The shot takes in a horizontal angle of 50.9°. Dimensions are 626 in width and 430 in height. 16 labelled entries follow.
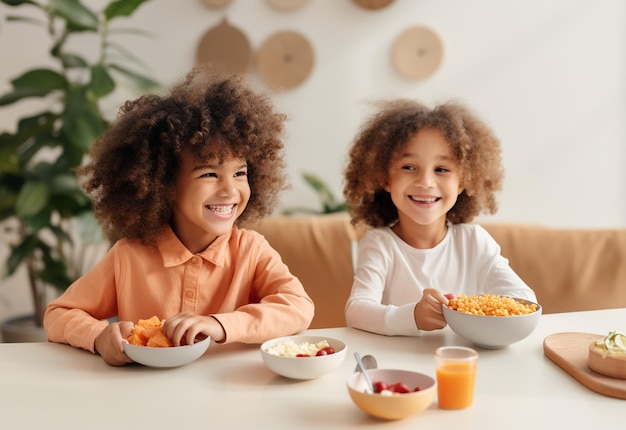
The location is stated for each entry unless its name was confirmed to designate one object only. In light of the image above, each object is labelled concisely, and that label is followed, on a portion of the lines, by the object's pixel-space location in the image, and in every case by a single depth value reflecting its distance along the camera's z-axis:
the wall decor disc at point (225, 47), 3.35
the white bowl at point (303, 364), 1.10
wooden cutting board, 1.06
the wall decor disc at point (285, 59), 3.42
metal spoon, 1.16
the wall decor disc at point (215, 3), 3.35
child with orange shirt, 1.41
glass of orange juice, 0.99
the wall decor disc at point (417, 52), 3.55
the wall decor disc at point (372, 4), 3.49
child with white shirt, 1.63
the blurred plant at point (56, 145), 2.60
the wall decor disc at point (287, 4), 3.41
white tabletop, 0.97
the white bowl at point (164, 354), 1.16
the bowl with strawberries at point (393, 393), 0.93
